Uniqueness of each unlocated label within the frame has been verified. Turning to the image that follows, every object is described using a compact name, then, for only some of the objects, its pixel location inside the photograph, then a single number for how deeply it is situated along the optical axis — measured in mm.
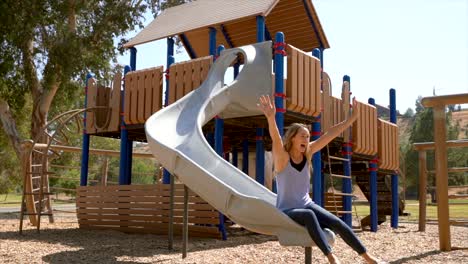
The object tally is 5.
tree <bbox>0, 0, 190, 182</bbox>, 17875
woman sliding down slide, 4156
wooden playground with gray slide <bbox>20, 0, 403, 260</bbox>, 9453
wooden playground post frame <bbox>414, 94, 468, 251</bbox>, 6570
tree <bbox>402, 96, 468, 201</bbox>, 55300
